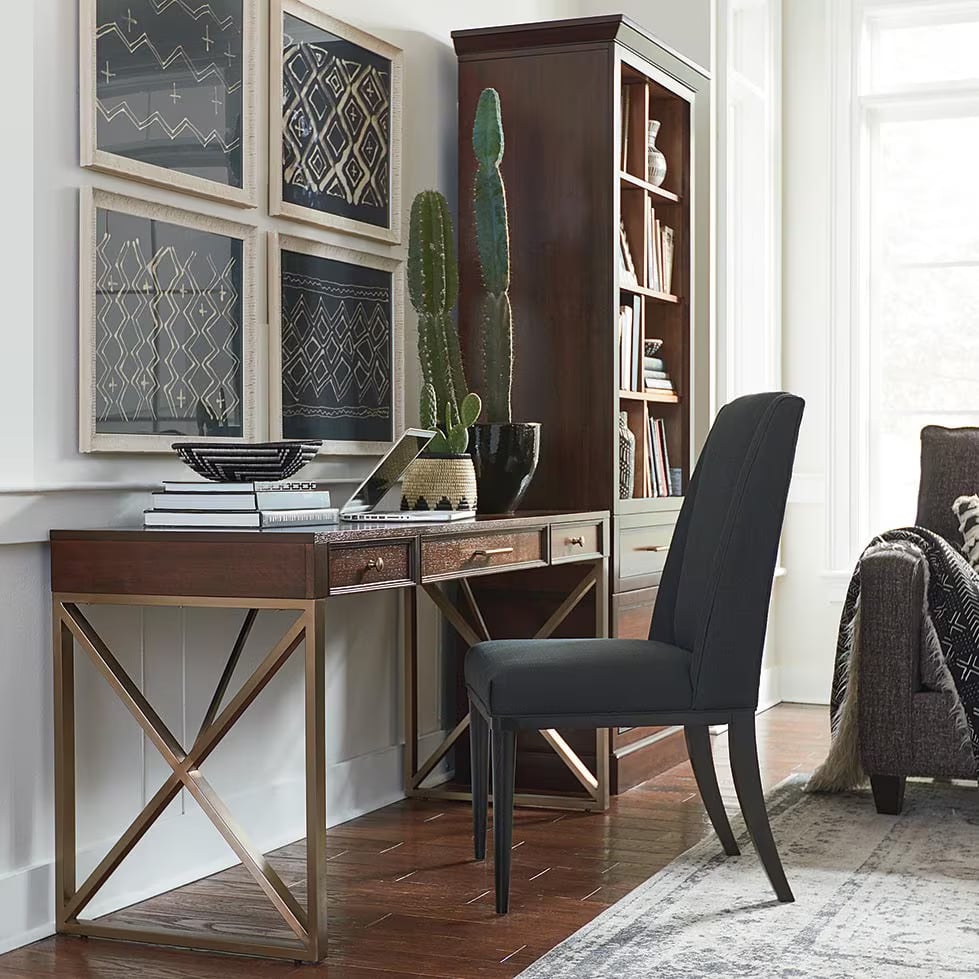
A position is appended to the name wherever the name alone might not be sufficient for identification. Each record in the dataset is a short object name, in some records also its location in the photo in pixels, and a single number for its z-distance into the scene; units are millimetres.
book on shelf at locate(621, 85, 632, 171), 4238
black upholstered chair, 2830
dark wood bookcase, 3982
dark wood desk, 2600
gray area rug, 2547
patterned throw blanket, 3600
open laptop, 3139
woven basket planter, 3371
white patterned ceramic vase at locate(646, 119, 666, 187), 4410
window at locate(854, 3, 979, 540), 5656
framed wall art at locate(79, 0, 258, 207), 2873
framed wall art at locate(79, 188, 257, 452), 2883
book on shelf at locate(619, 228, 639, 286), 4168
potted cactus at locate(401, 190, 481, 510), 3566
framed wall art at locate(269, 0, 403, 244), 3441
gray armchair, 3631
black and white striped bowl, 2859
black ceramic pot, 3729
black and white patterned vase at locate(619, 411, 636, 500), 4180
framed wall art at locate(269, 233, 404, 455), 3457
